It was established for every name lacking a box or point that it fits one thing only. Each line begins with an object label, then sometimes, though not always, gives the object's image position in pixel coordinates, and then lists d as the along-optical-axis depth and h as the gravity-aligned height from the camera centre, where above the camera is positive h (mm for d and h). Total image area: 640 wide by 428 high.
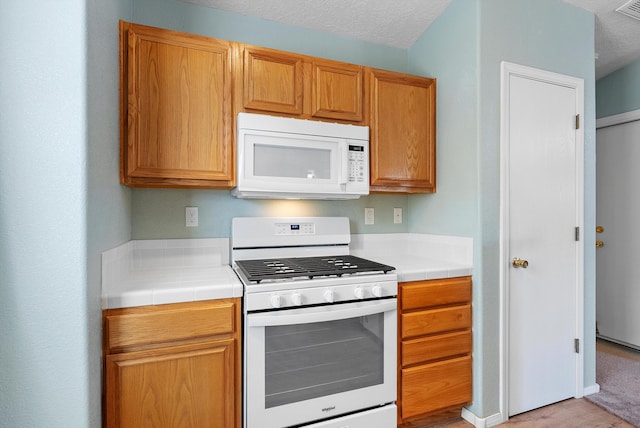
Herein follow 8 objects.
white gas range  1498 -647
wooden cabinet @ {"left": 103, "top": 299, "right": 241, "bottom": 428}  1312 -644
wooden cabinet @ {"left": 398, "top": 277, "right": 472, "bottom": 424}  1812 -772
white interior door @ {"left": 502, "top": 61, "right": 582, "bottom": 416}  2035 -146
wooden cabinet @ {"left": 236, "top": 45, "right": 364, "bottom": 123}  1841 +764
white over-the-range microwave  1797 +325
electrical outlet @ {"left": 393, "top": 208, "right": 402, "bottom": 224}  2580 -14
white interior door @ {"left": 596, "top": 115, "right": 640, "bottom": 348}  2982 -174
